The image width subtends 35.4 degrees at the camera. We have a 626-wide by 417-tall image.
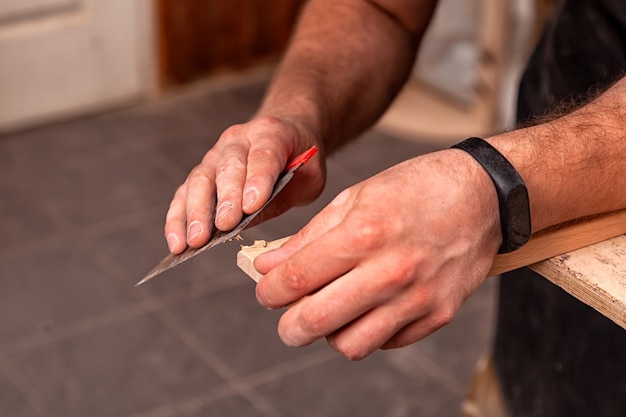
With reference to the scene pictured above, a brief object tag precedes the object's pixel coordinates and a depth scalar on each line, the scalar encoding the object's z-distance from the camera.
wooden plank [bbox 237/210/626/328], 0.84
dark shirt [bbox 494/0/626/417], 1.18
